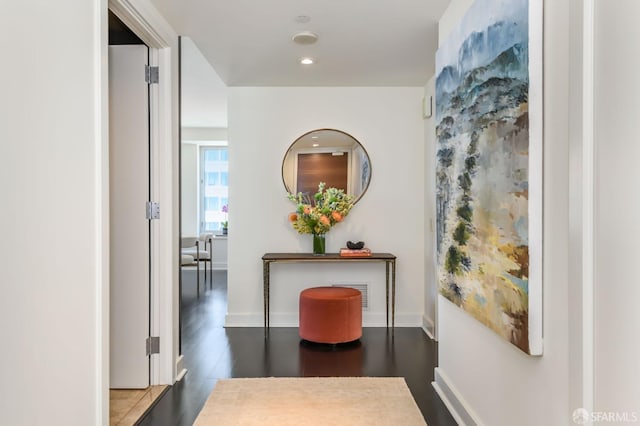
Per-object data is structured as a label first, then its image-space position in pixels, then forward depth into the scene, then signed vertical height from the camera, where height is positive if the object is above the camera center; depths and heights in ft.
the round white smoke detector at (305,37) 9.91 +3.98
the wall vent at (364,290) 14.80 -2.67
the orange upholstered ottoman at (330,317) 12.36 -3.02
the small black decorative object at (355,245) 14.35 -1.13
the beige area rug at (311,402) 8.02 -3.80
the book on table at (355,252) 13.95 -1.32
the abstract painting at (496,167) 4.84 +0.58
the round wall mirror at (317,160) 14.83 +1.71
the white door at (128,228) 9.39 -0.36
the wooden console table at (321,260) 13.73 -1.53
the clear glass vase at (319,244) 14.17 -1.07
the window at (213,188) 28.12 +1.47
